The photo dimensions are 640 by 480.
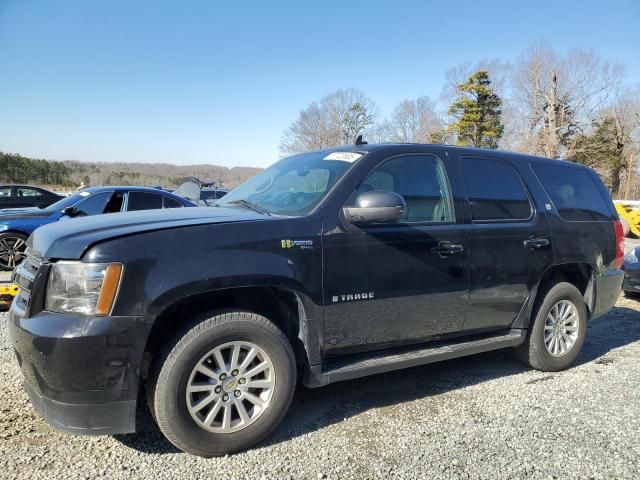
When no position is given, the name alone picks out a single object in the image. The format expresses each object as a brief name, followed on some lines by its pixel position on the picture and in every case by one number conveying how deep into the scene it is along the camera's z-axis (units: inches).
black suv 96.0
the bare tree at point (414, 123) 1925.4
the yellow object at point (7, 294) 187.9
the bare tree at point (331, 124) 1918.1
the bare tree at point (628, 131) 1738.4
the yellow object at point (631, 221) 729.1
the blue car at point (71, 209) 307.6
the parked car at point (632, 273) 275.1
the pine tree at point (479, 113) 1672.0
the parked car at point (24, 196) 559.8
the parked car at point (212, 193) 723.2
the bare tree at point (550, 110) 1595.7
